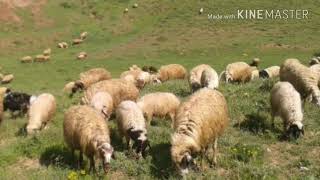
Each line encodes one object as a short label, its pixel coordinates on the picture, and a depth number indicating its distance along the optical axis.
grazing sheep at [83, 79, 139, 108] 15.05
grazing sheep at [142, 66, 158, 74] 26.53
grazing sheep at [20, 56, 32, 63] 33.19
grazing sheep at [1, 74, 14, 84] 28.17
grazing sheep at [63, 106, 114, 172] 10.29
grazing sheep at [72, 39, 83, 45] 38.62
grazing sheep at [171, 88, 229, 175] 9.93
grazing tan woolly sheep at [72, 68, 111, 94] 20.94
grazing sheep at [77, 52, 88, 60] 33.88
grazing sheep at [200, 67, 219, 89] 17.28
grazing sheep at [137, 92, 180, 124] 14.19
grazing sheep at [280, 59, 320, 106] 14.45
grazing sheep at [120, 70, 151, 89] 19.75
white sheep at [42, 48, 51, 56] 34.88
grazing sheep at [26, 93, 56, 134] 13.67
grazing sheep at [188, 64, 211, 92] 18.25
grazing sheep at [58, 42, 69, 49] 37.69
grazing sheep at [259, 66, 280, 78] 22.41
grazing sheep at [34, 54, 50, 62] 33.25
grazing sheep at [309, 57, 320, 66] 23.27
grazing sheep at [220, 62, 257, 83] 20.95
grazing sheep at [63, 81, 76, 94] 21.51
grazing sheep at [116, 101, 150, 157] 11.28
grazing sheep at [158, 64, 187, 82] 23.45
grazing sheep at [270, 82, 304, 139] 12.00
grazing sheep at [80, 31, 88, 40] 39.66
